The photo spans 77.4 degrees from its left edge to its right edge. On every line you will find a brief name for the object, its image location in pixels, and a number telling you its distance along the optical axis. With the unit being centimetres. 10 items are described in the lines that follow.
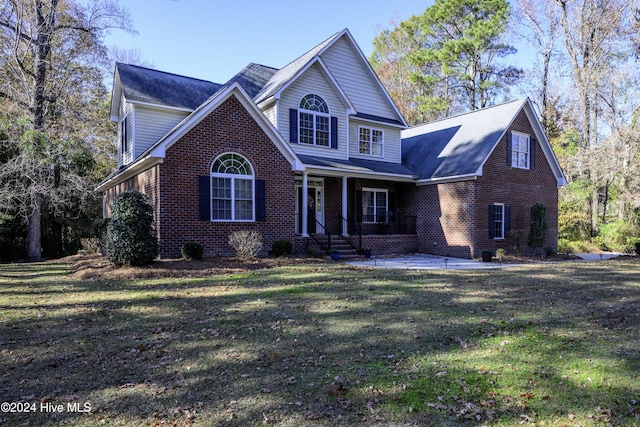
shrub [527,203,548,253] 1664
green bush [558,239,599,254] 2081
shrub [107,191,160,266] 995
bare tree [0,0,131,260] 1614
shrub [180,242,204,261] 1152
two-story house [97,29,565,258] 1234
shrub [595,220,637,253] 2094
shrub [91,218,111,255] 1495
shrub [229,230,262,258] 1184
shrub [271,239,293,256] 1314
